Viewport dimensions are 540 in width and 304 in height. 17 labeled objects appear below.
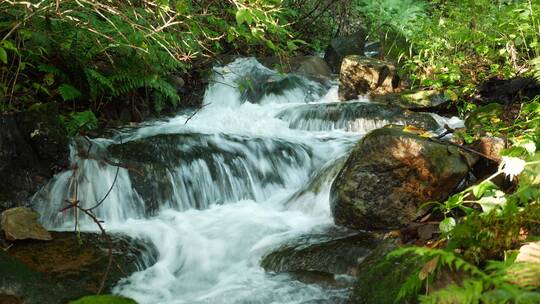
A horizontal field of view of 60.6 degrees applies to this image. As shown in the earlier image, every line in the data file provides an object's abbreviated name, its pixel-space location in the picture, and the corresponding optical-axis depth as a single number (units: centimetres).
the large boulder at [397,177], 418
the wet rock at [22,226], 408
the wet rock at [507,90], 632
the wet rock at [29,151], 468
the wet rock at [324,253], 372
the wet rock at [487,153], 439
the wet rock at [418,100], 795
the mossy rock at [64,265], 326
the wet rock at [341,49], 1188
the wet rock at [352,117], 752
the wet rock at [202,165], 543
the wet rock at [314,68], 1087
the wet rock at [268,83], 984
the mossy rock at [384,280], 254
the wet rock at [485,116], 550
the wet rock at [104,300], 209
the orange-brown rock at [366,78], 929
